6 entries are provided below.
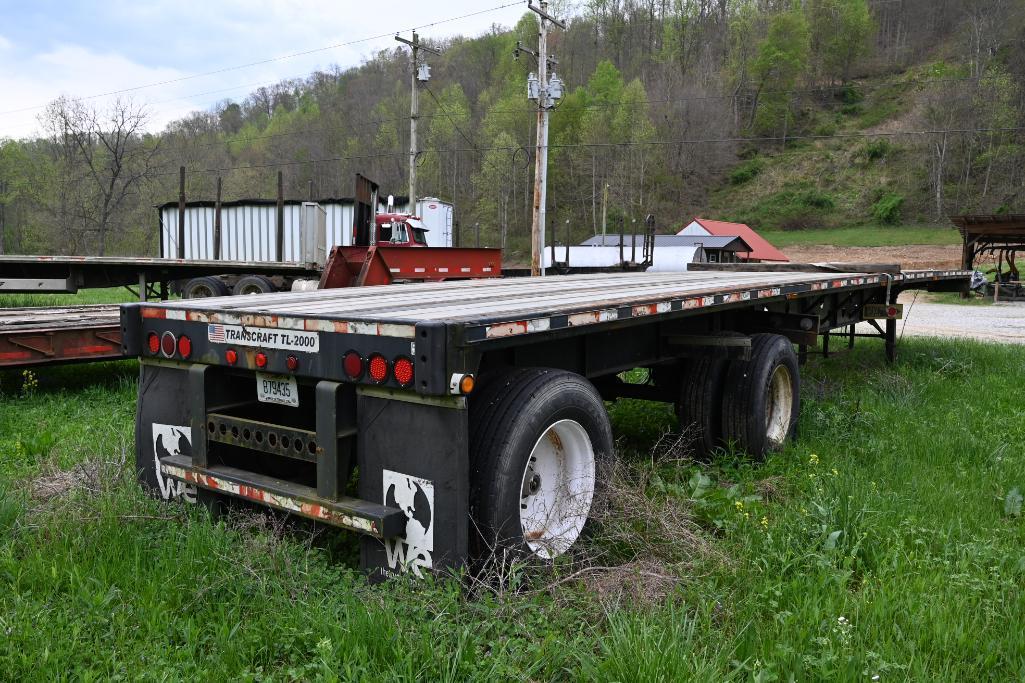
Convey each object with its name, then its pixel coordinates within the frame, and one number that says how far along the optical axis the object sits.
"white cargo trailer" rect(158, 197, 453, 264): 25.21
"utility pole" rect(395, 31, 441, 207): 30.14
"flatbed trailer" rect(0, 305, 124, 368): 7.01
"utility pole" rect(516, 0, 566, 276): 25.28
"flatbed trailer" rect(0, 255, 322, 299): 12.84
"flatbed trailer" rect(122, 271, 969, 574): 3.06
